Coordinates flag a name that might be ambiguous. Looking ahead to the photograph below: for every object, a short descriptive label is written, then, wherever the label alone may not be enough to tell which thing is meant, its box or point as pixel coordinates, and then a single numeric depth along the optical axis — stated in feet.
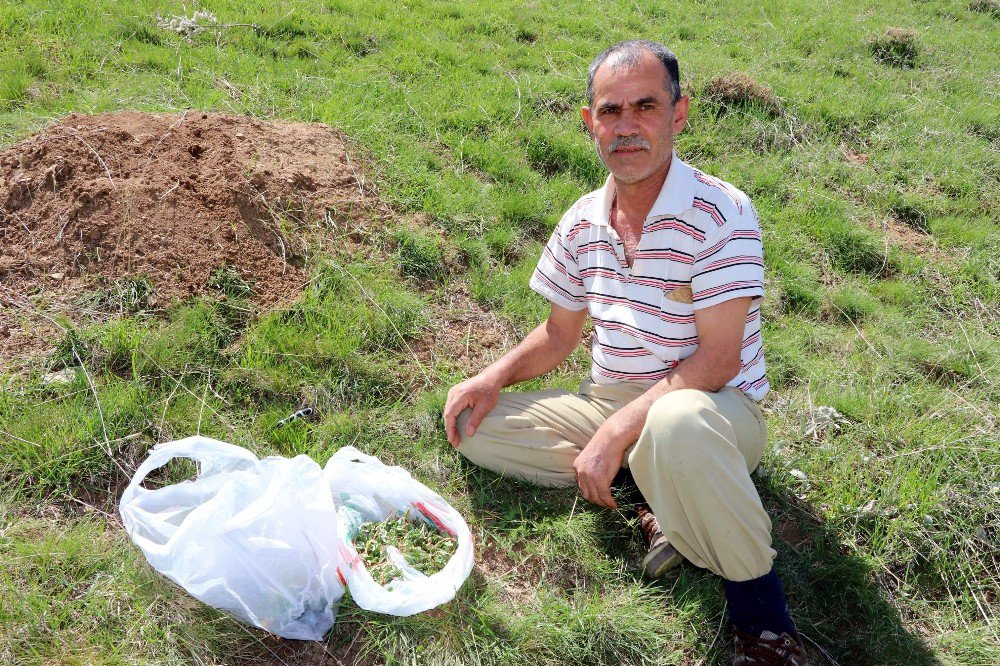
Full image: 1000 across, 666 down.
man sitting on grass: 7.48
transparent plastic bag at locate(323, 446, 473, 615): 7.84
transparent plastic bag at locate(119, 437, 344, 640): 7.29
